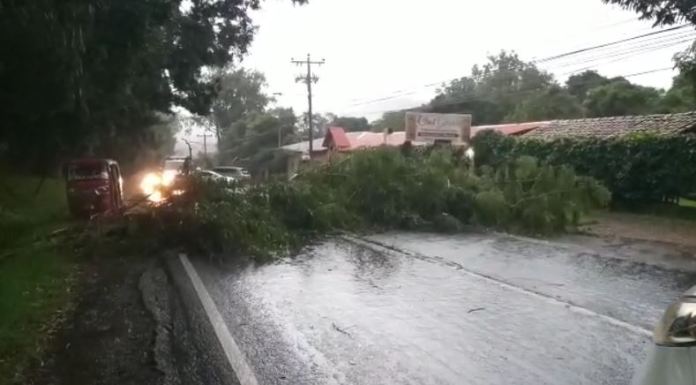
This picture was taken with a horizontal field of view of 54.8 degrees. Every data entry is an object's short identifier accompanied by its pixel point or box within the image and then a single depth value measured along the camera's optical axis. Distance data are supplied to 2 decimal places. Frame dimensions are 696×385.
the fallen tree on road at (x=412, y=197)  15.66
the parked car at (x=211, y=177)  16.33
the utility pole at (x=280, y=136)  72.15
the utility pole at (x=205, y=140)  110.14
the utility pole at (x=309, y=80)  49.91
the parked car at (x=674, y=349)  2.64
